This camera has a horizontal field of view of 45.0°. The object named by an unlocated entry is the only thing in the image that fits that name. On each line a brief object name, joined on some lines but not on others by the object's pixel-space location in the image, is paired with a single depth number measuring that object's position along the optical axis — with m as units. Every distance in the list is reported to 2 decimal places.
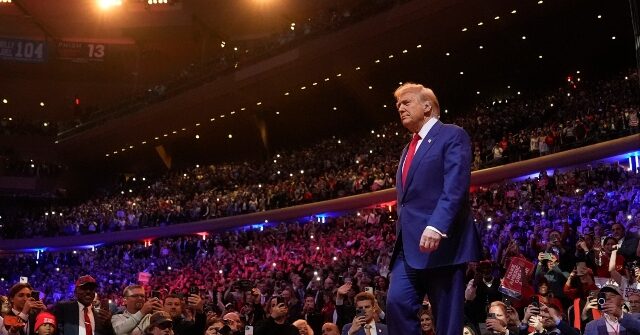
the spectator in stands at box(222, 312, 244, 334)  6.37
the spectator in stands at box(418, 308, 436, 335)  5.89
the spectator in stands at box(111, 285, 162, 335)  5.21
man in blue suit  3.32
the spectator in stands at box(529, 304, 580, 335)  5.07
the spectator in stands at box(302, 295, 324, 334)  8.43
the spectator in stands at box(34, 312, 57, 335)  5.03
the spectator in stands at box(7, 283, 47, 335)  5.17
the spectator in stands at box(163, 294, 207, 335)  5.85
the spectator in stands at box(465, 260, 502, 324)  6.94
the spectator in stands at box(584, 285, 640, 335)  5.06
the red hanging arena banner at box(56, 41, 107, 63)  29.19
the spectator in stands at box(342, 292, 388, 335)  5.54
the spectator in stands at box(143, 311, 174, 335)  4.88
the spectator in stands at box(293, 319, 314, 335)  6.65
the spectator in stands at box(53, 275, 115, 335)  5.26
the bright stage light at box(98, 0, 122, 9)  26.31
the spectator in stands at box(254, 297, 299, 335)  6.02
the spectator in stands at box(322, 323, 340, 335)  6.46
